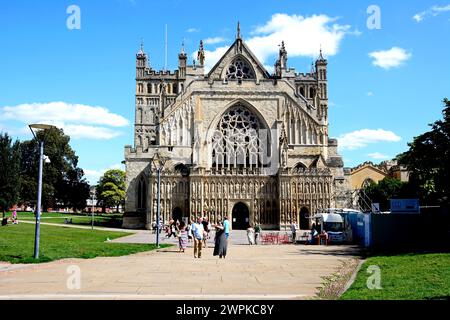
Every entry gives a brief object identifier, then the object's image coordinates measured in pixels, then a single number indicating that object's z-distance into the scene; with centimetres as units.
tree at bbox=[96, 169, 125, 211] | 9491
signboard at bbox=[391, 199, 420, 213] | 2717
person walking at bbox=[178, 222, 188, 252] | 2434
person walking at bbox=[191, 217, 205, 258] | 2100
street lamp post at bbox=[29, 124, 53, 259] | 1755
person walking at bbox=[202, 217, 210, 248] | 2973
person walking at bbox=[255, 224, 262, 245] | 3131
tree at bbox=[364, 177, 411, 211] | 7262
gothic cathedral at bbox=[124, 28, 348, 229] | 5125
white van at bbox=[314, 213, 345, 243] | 3216
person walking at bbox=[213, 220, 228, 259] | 2061
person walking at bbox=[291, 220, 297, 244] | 3322
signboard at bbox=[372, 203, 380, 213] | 3759
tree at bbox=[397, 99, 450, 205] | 2569
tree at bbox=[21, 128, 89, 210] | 7819
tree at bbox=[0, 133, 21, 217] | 5881
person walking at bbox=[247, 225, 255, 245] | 3088
